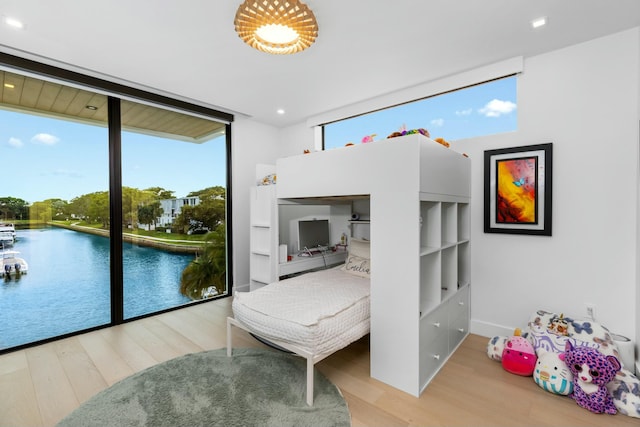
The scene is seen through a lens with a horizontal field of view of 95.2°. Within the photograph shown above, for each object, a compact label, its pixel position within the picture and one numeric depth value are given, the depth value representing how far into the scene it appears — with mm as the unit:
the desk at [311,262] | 3437
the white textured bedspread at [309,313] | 1941
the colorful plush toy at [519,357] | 2227
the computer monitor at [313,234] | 3824
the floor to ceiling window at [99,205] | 2746
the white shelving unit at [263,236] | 3401
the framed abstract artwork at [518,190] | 2592
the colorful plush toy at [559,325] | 2344
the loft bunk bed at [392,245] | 2039
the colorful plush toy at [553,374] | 2004
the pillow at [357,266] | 3108
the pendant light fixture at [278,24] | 1698
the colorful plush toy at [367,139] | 2482
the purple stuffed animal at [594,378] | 1854
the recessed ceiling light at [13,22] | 2068
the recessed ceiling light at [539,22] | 2102
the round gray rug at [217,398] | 1784
